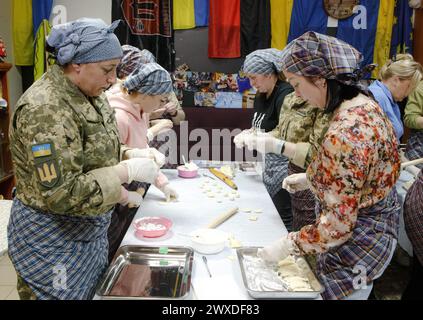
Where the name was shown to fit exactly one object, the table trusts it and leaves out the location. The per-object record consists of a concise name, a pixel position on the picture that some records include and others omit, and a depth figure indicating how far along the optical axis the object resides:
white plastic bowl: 1.65
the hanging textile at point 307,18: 4.57
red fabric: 4.61
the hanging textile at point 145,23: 4.64
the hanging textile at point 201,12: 4.63
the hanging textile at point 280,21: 4.58
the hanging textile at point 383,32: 4.61
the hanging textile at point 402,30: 4.60
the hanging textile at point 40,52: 4.54
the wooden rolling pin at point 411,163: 2.79
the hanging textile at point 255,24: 4.61
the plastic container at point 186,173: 2.75
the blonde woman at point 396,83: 2.90
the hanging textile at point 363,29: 4.62
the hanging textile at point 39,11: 4.56
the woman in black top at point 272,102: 2.71
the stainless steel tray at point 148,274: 1.36
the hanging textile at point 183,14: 4.64
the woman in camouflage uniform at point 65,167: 1.29
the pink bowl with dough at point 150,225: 1.79
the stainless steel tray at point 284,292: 1.30
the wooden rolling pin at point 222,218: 1.93
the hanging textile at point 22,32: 4.53
